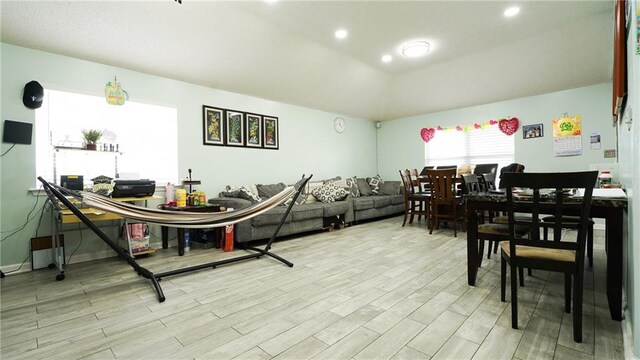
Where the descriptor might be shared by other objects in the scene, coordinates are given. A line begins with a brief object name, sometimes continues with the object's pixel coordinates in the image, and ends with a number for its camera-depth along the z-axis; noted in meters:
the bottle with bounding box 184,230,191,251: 3.48
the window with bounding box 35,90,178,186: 3.04
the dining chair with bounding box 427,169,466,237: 3.97
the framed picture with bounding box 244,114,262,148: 4.66
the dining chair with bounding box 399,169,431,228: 4.48
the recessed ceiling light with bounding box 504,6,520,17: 3.24
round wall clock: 6.25
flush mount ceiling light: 3.92
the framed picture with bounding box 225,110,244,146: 4.42
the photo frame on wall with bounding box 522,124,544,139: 5.02
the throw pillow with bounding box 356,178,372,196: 6.13
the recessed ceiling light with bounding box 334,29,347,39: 3.63
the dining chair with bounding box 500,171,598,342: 1.42
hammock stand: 1.92
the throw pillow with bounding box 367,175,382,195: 6.38
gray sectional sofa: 3.63
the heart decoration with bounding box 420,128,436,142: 6.36
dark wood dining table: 1.59
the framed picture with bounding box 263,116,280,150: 4.89
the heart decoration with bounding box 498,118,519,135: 5.28
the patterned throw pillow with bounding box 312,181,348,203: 4.86
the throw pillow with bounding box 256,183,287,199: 4.47
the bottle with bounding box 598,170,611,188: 3.88
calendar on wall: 4.65
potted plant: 3.15
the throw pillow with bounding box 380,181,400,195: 6.23
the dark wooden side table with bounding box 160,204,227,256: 3.29
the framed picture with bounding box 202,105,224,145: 4.17
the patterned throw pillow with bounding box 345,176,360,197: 5.86
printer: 2.92
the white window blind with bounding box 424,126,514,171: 5.50
